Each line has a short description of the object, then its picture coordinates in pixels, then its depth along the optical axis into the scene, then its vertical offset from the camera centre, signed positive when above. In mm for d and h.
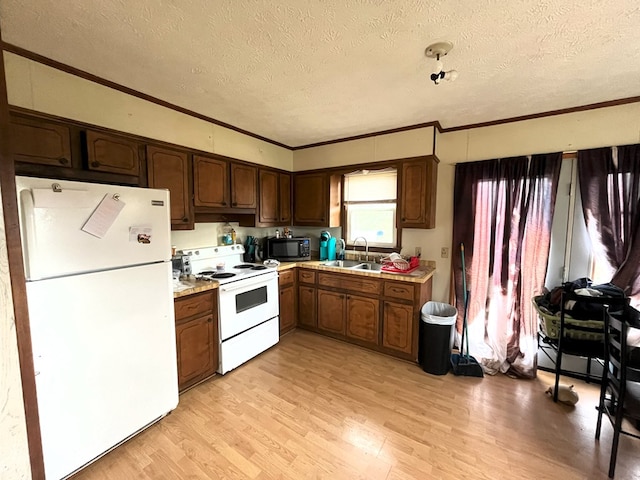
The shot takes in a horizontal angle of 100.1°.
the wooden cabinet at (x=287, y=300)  3281 -1024
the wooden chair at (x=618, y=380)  1542 -999
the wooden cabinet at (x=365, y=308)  2754 -1018
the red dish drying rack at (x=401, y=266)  2875 -515
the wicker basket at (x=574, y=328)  2086 -880
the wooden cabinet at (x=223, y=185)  2607 +362
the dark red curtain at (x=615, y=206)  2174 +104
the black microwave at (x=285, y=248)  3465 -387
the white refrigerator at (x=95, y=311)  1356 -541
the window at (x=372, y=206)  3346 +167
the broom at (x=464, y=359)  2572 -1407
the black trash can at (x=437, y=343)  2551 -1187
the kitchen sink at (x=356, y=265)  3184 -582
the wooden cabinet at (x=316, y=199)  3525 +264
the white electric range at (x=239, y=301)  2527 -843
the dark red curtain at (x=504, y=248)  2512 -290
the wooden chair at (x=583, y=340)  2021 -942
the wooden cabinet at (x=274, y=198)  3326 +277
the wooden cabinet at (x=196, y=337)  2199 -1023
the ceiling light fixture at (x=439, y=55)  1522 +971
